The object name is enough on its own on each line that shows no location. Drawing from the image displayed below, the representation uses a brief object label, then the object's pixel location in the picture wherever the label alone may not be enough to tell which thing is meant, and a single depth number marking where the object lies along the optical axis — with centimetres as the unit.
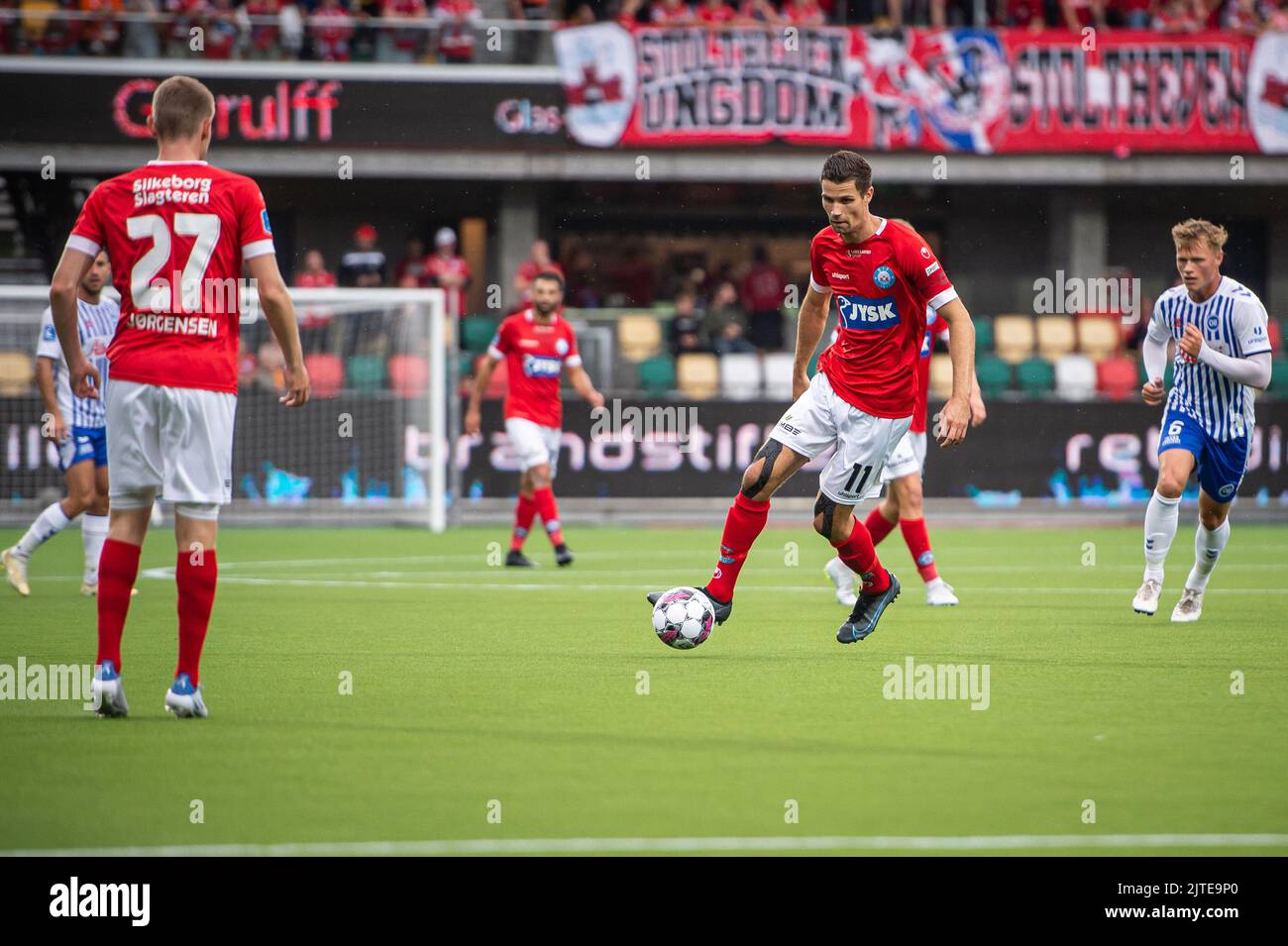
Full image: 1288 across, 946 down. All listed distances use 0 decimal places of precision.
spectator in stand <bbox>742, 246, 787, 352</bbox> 2334
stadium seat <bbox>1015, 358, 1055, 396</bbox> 2222
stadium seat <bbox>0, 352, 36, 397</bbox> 1917
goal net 1898
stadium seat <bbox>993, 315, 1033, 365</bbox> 2342
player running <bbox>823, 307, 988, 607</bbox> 1015
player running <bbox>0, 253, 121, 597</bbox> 1006
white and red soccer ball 778
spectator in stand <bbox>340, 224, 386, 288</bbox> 2259
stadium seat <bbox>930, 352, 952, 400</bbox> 2125
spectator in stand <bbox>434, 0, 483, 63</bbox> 2367
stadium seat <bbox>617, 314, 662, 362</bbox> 2131
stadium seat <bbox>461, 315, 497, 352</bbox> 2245
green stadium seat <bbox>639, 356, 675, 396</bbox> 2100
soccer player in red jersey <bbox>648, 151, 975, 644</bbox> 776
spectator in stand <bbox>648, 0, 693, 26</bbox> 2425
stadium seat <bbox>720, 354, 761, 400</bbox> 2092
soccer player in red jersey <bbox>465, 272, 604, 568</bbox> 1391
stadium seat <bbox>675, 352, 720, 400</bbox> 2080
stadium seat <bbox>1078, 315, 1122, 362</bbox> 2422
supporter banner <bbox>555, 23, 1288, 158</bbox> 2392
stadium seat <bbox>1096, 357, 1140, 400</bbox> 2202
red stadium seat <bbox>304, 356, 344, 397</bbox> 1986
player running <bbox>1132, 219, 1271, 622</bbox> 898
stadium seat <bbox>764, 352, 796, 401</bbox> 2111
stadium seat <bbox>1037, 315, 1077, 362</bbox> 2383
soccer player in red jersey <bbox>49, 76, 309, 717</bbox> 608
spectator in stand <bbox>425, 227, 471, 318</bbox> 2264
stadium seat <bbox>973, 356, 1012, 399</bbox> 2202
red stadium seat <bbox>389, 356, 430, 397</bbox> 1981
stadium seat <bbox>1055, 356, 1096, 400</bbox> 2209
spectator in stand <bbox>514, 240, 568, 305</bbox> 2131
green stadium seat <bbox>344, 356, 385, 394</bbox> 1988
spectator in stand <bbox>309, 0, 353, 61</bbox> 2325
